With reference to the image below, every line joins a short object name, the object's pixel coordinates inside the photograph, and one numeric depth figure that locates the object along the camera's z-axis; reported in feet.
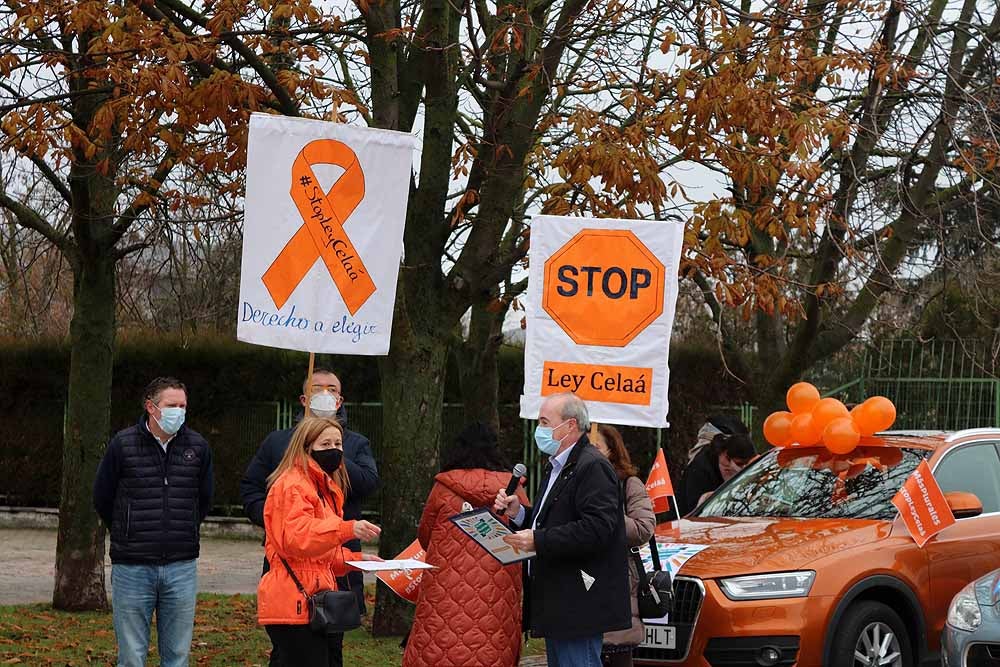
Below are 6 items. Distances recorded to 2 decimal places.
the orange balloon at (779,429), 33.47
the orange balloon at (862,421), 31.63
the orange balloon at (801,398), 33.76
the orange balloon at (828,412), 31.89
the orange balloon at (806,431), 32.42
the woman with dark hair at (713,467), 35.91
